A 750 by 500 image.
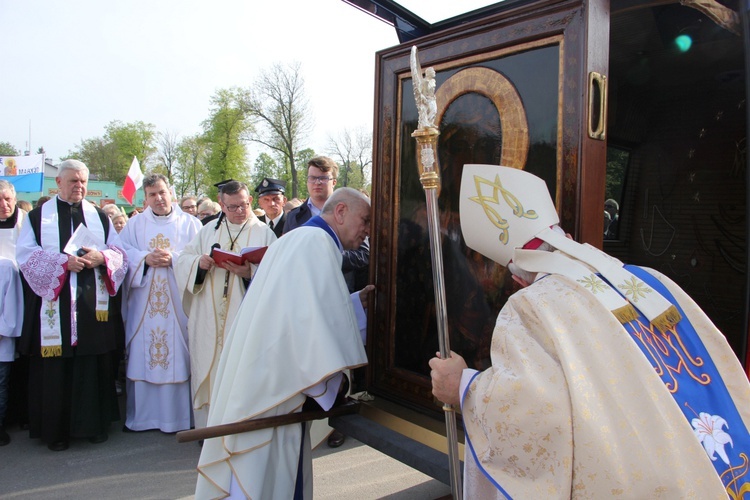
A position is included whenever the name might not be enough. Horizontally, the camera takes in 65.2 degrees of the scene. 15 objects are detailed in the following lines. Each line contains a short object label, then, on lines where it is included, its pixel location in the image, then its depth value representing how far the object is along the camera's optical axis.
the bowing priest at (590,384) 1.32
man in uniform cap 6.02
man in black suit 4.90
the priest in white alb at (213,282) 4.46
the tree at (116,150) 45.09
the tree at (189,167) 38.75
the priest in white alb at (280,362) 2.33
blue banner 16.86
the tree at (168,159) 41.81
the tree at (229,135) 31.92
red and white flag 10.67
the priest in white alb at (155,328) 4.98
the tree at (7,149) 56.94
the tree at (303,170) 35.28
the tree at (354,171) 34.78
